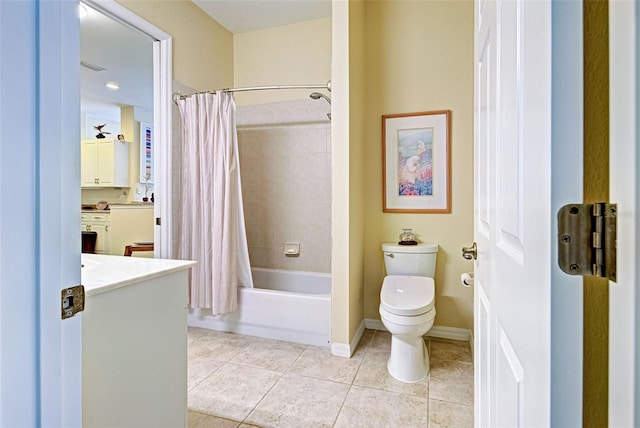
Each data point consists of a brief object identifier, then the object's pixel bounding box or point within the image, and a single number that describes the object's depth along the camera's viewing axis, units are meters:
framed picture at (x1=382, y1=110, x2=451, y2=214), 2.50
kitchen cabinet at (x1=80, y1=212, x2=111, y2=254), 4.70
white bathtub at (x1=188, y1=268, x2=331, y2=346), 2.32
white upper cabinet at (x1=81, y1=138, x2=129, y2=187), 5.28
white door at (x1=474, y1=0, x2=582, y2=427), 0.41
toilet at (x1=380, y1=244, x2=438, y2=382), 1.83
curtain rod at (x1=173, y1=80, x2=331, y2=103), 2.51
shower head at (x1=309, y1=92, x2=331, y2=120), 2.51
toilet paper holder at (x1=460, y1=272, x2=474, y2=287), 1.20
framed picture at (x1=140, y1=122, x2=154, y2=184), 5.63
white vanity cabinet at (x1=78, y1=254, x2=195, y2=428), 0.93
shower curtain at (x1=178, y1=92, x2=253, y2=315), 2.52
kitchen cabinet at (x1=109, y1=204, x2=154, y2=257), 4.68
